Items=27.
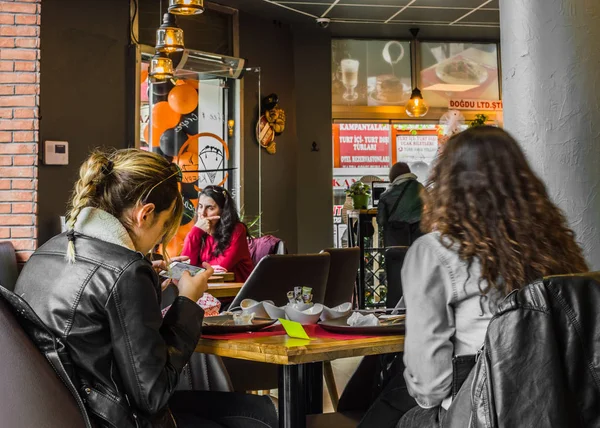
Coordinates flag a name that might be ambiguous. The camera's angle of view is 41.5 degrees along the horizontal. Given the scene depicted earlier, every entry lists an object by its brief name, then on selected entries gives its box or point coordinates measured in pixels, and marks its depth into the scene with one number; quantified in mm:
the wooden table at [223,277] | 4748
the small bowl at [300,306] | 2408
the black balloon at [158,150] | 7504
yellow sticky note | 2080
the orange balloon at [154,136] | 7367
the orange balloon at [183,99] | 7672
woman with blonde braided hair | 1744
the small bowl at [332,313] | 2426
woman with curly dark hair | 1821
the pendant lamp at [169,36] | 5109
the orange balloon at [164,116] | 7461
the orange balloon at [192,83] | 7820
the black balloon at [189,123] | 7773
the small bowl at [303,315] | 2332
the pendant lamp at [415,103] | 10312
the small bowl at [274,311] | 2482
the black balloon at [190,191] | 7796
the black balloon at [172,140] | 7602
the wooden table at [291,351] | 1890
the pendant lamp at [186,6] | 4367
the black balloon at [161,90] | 7425
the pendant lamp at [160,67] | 5770
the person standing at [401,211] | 7814
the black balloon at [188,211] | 7770
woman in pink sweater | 5230
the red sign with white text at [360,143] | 10914
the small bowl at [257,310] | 2551
